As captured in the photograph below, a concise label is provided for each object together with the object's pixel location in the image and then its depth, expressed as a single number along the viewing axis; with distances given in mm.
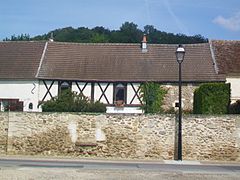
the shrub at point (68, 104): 25938
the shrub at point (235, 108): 26133
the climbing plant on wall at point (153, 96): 36156
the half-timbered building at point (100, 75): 36906
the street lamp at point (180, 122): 20328
